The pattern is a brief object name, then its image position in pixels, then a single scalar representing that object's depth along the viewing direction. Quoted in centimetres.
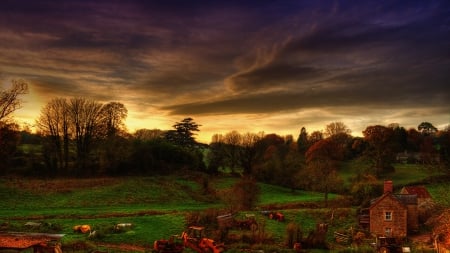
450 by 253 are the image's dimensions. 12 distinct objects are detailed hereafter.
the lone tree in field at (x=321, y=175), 6933
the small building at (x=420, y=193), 5943
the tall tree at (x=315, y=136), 13025
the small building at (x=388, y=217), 5069
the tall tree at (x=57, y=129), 7962
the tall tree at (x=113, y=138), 7788
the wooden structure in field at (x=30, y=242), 2178
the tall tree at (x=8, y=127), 4878
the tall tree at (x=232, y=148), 10431
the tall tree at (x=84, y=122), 8341
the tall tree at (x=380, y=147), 9131
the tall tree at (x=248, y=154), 10400
